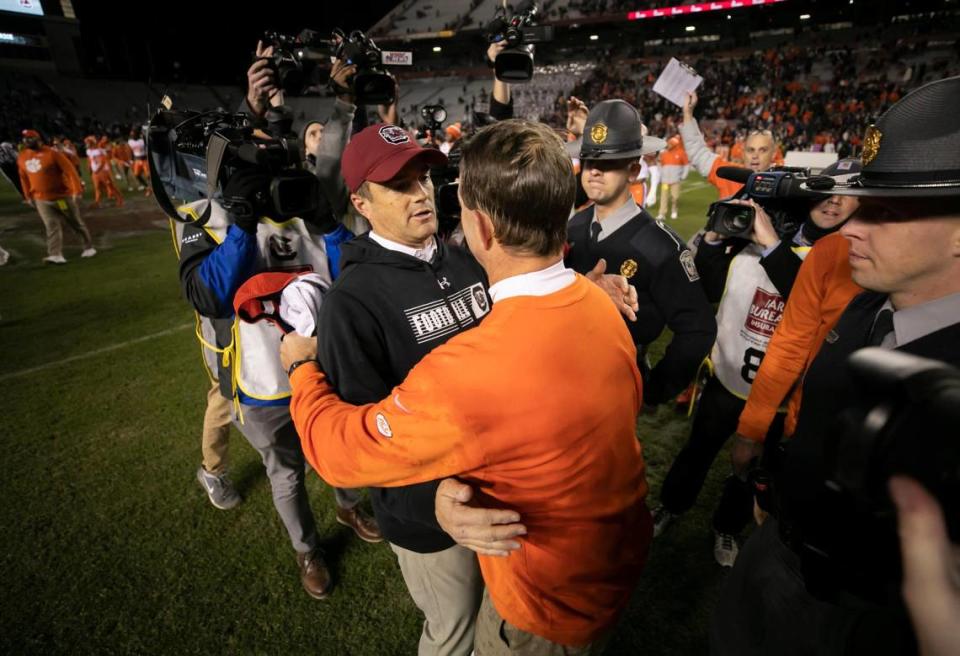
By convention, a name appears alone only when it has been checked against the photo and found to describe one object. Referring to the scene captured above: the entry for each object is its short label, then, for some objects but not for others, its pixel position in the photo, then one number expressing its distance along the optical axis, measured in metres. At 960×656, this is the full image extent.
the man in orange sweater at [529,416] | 1.08
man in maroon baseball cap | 1.82
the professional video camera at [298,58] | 2.57
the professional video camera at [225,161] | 1.76
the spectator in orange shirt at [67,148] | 14.22
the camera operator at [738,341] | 2.51
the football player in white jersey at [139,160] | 17.64
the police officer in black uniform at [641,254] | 2.45
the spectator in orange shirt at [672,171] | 11.66
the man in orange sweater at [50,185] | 8.37
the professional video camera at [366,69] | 2.72
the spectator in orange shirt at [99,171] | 14.27
